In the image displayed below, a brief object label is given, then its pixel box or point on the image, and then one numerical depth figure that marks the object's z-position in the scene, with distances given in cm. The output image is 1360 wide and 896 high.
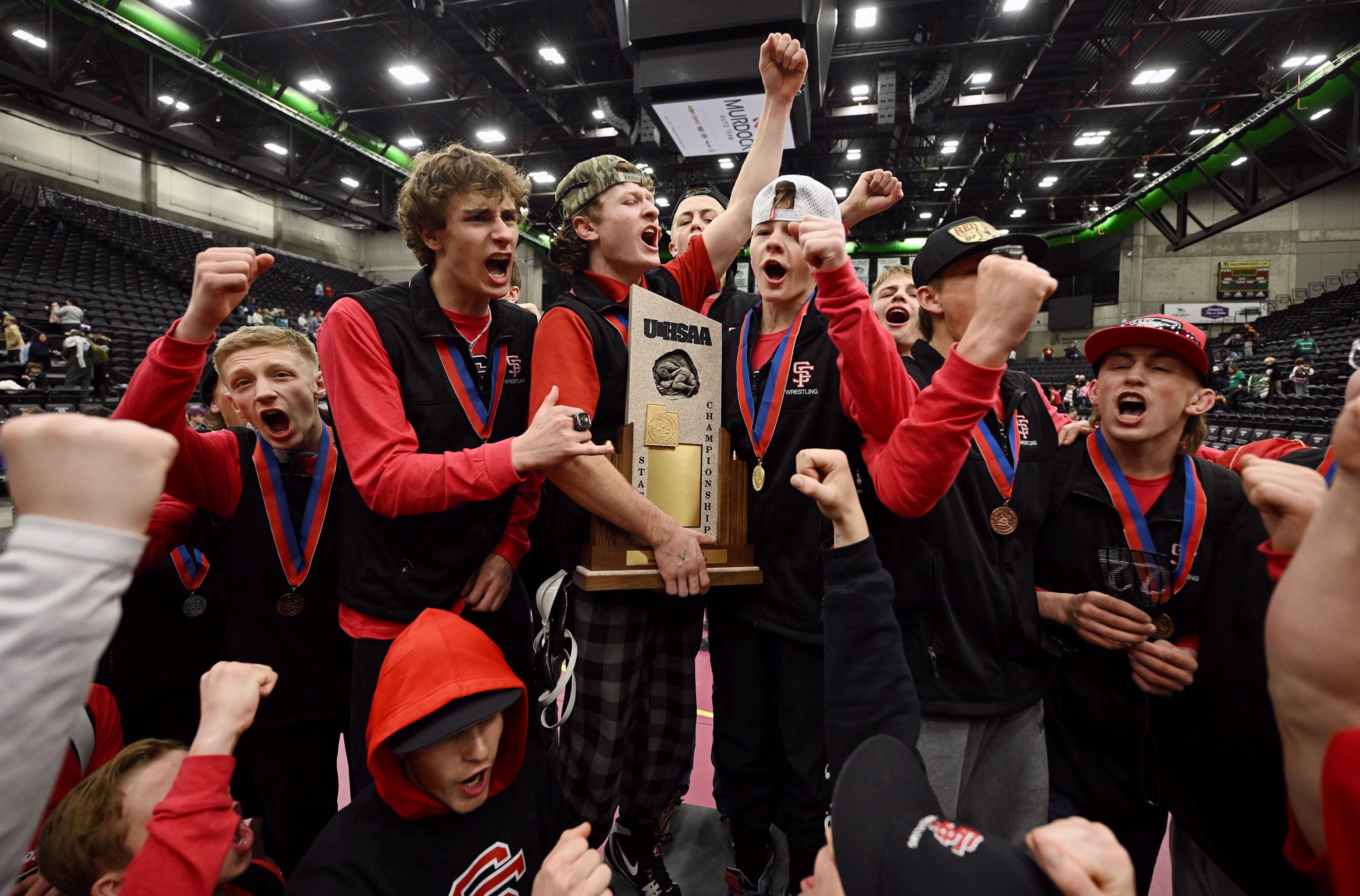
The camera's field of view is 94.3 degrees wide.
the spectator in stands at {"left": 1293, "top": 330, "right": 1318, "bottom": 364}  1355
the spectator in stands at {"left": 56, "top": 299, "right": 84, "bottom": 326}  961
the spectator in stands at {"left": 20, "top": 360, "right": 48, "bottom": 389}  778
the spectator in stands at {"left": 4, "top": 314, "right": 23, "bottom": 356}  859
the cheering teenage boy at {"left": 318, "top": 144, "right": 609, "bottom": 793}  138
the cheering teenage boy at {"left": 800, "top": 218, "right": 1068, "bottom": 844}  129
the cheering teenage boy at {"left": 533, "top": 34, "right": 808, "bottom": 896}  155
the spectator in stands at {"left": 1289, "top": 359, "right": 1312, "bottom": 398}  1112
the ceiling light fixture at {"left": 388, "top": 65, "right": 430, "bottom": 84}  1102
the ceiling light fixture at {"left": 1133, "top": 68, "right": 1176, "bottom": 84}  1137
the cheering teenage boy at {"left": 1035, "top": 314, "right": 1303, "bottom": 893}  136
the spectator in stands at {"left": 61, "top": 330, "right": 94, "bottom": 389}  780
